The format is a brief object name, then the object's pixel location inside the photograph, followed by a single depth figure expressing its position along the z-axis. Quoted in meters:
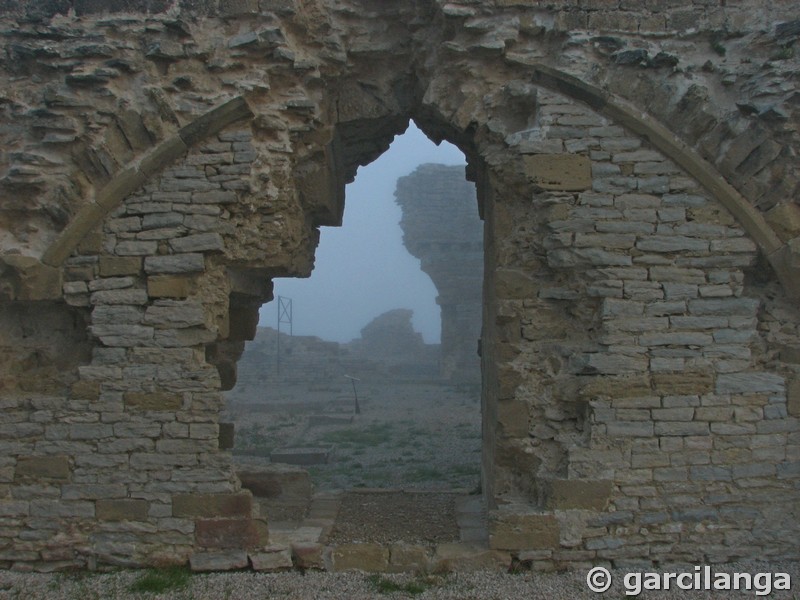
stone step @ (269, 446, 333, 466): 9.68
